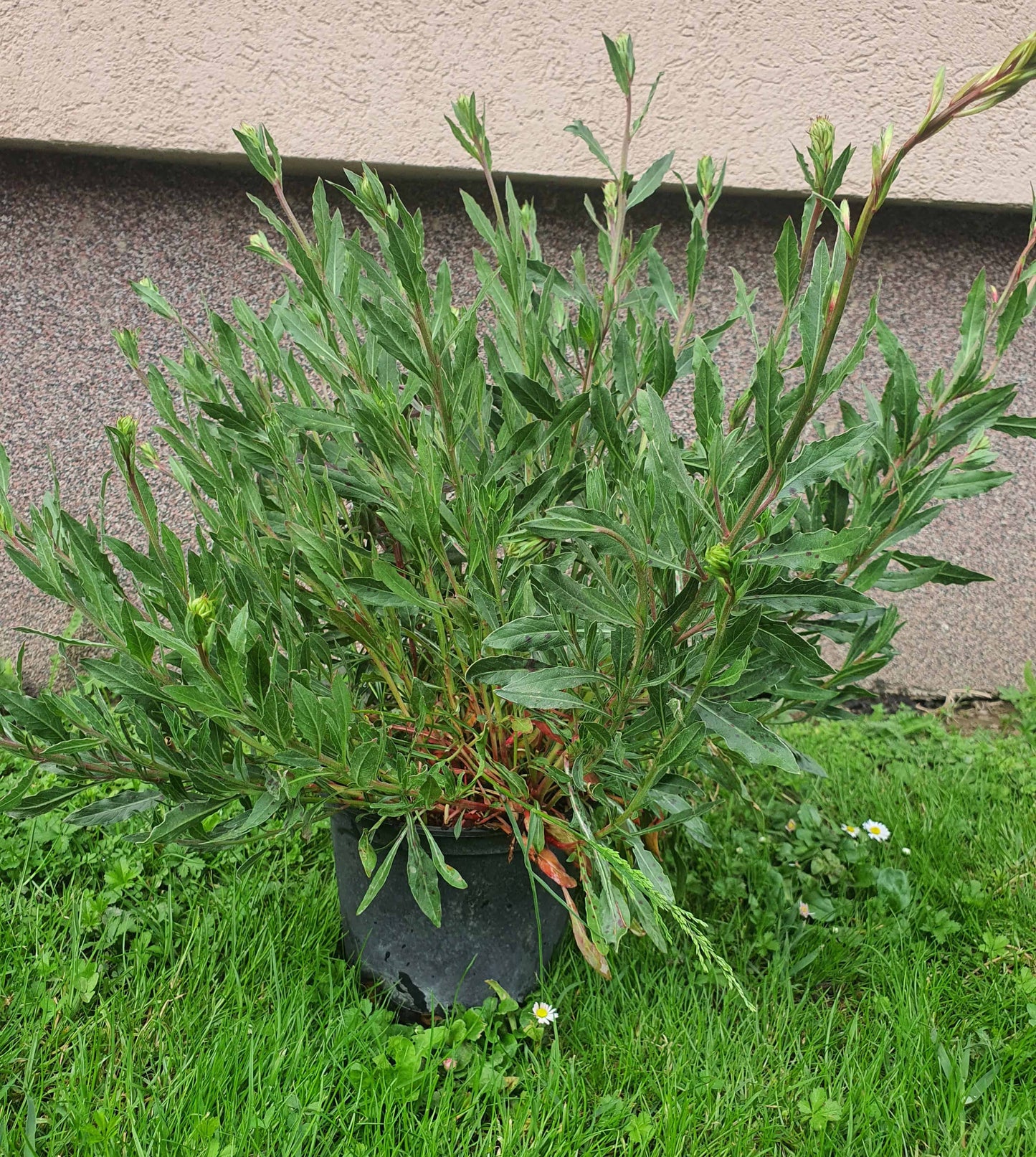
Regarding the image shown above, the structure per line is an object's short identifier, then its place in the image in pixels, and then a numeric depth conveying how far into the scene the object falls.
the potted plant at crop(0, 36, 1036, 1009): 1.09
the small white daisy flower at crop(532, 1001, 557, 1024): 1.54
